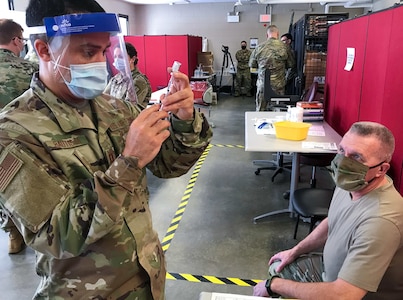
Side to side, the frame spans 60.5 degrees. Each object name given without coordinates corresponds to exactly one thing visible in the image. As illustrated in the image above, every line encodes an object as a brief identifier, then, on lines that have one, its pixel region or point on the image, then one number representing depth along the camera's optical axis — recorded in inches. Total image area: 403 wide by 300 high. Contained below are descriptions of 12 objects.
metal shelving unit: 206.2
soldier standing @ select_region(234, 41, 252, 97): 438.9
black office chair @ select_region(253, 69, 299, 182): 184.9
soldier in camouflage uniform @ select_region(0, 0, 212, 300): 32.8
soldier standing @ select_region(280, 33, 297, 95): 246.7
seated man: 53.6
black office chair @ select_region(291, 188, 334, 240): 101.3
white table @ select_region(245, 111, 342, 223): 113.1
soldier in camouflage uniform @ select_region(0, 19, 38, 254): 106.4
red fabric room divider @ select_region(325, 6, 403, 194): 78.2
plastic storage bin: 121.5
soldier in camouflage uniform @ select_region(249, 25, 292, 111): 239.8
